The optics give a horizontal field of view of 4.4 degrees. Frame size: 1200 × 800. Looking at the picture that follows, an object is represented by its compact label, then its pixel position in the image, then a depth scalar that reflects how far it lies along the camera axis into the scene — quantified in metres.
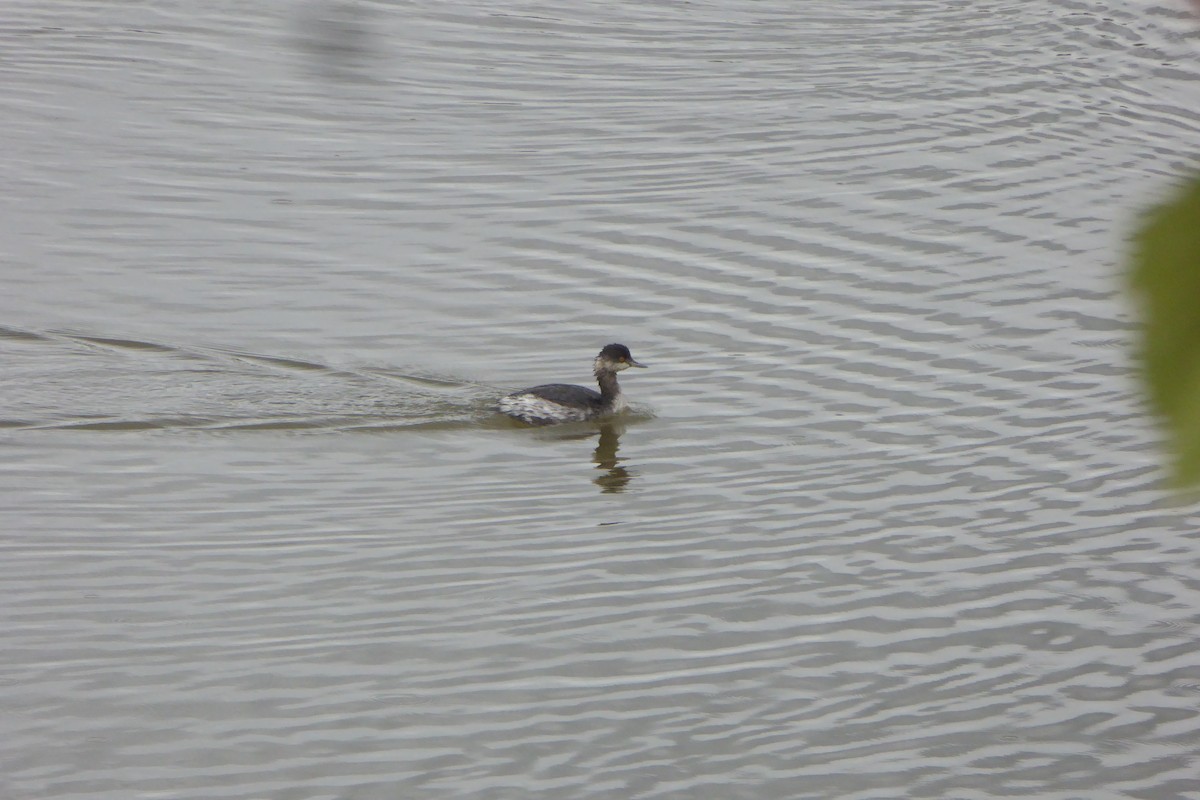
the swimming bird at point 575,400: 28.92
